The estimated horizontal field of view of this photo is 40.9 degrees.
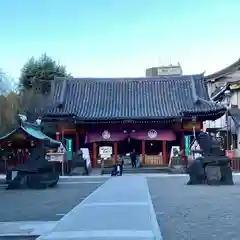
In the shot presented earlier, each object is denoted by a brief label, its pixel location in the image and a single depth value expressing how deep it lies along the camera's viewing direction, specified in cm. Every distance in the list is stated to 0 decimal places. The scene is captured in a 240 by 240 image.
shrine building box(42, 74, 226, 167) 2522
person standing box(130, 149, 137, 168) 2456
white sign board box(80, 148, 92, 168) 2383
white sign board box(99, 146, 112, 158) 2491
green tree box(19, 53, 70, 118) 3316
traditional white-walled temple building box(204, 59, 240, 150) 2639
